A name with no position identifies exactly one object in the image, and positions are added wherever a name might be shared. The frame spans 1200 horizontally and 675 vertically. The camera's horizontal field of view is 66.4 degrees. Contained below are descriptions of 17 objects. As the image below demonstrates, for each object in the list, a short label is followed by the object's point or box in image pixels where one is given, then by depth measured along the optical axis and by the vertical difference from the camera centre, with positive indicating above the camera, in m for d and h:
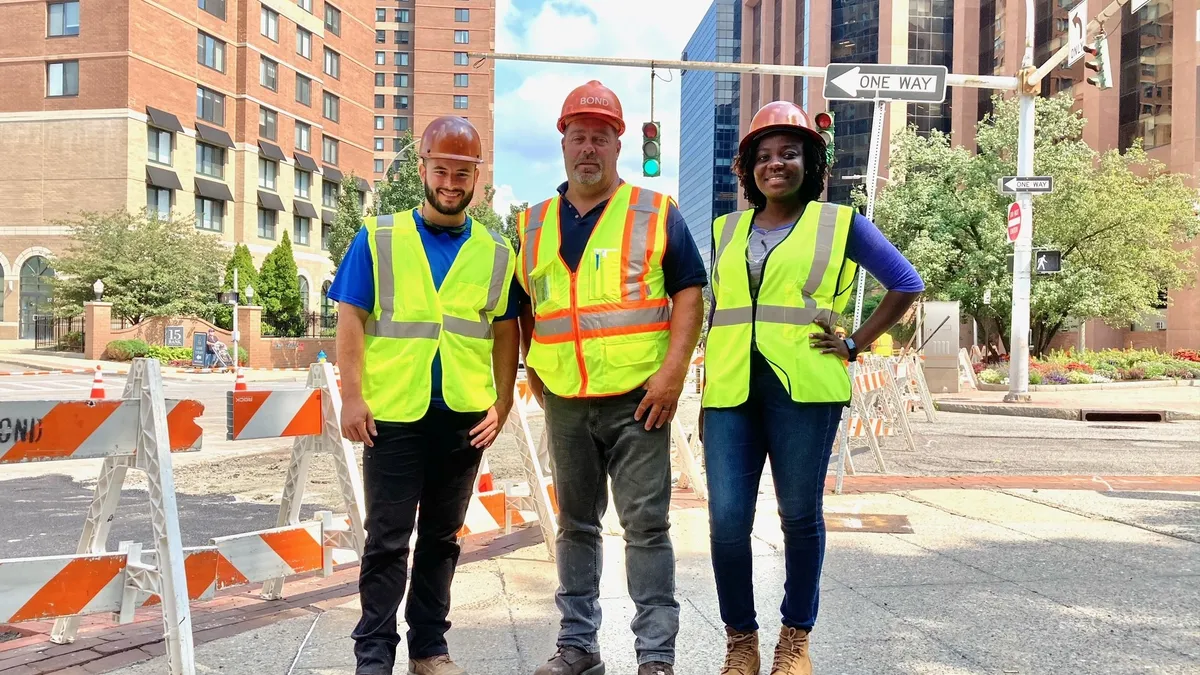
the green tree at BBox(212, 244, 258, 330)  40.78 +2.69
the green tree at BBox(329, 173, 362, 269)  40.09 +4.78
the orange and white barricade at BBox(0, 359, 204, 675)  3.14 -0.68
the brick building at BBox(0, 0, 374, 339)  41.28 +9.90
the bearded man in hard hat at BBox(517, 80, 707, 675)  3.34 -0.07
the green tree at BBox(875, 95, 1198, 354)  28.28 +3.71
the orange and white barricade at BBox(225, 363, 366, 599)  4.11 -0.63
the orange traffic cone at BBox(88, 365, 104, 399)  13.84 -0.96
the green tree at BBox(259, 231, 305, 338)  44.44 +1.70
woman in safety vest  3.28 -0.15
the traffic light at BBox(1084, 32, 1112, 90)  14.53 +4.41
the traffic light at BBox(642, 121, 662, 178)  14.92 +3.00
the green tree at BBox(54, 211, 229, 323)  36.44 +2.35
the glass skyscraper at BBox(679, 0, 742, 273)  129.38 +32.56
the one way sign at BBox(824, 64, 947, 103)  9.59 +2.76
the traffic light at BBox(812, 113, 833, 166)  7.74 +1.83
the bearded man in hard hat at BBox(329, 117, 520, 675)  3.30 -0.18
